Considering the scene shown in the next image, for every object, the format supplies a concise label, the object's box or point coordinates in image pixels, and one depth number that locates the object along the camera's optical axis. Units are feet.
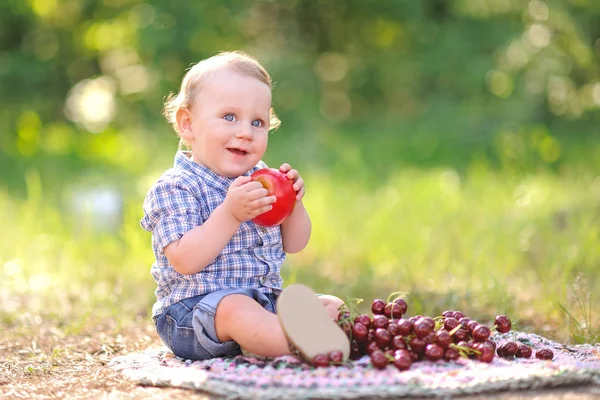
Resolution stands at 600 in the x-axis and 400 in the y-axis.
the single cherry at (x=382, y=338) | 7.22
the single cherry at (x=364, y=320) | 7.46
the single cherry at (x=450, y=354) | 7.14
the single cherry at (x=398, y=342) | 7.19
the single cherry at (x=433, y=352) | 7.07
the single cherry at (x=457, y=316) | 7.98
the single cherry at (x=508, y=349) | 7.53
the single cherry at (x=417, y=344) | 7.17
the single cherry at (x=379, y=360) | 6.82
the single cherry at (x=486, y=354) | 7.18
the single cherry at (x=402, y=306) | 7.93
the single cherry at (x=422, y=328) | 7.20
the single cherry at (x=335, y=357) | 6.91
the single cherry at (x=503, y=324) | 7.90
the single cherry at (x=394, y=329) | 7.25
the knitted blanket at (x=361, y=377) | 6.34
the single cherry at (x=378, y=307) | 7.98
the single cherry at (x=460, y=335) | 7.55
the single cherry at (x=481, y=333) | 7.43
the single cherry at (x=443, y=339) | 7.14
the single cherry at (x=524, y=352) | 7.57
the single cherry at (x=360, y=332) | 7.33
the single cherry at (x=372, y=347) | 7.20
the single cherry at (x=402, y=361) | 6.83
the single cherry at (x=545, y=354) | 7.52
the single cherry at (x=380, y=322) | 7.45
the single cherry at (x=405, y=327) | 7.23
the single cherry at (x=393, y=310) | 7.93
